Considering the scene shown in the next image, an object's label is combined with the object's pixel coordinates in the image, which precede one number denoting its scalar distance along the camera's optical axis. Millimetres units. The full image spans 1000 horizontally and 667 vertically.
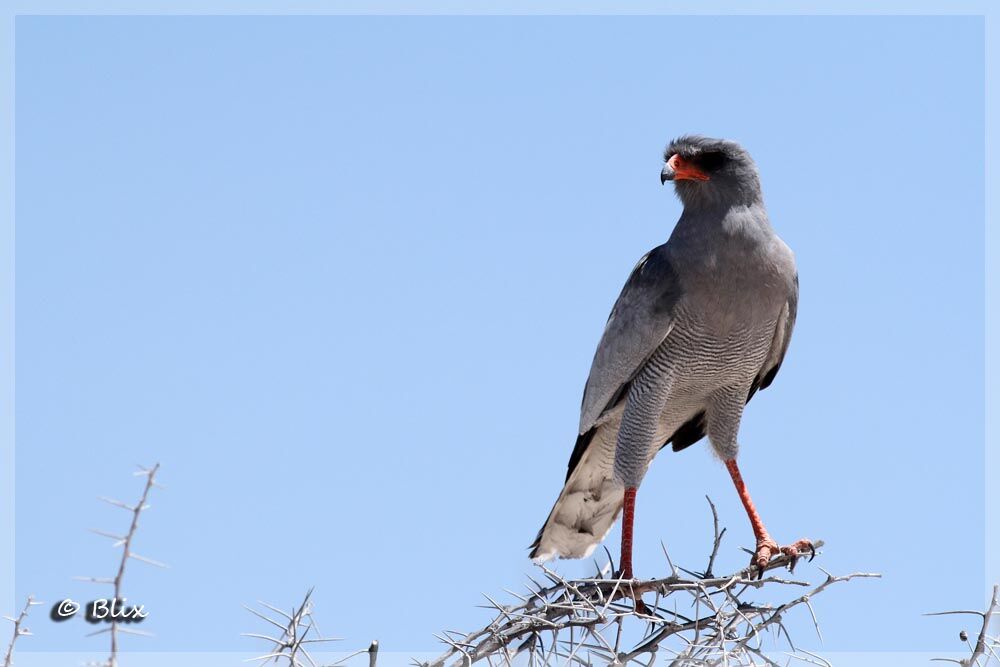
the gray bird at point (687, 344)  11789
